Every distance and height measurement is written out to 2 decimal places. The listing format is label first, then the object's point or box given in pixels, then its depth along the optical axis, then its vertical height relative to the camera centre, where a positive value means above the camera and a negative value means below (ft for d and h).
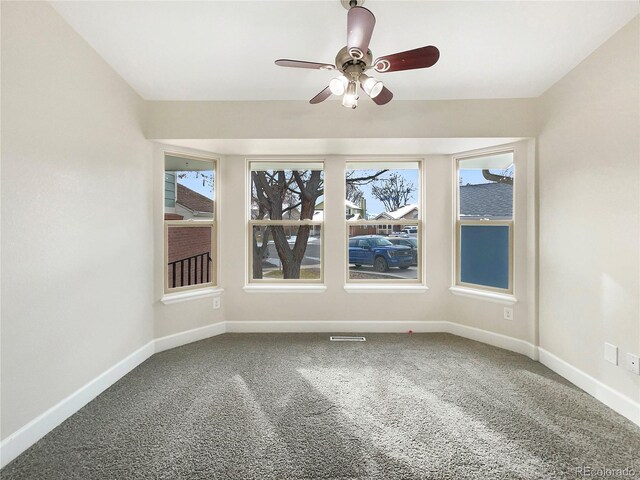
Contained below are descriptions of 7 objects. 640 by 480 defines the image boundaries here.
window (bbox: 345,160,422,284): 11.81 +0.73
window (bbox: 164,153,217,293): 10.28 +0.64
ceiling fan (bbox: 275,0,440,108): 4.81 +3.42
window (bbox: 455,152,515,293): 10.21 +0.60
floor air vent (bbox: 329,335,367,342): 10.54 -3.83
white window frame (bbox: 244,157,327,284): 11.43 -0.64
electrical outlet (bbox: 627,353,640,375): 6.12 -2.79
